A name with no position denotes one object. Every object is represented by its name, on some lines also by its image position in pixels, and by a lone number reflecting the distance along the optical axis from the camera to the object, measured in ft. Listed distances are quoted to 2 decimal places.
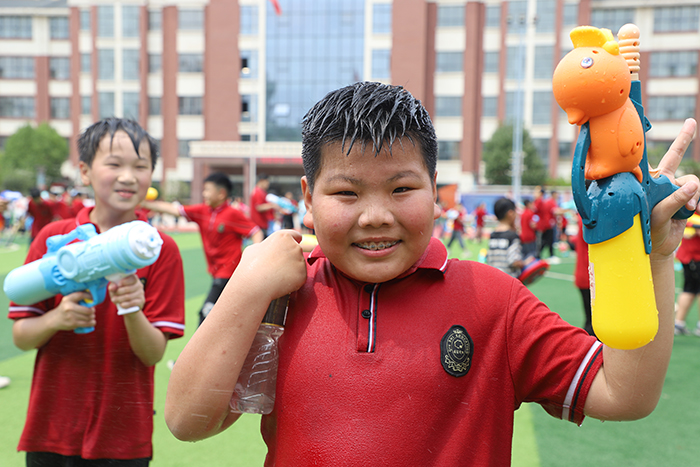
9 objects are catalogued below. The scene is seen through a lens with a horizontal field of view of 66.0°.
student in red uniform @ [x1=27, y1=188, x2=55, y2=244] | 32.65
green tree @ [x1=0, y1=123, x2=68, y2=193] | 119.14
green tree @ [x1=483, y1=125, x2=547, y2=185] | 115.34
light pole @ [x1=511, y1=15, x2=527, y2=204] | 76.29
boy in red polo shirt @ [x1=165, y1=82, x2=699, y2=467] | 3.82
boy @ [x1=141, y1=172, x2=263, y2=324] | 19.51
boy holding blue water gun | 6.33
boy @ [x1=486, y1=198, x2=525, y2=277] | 18.39
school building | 121.80
